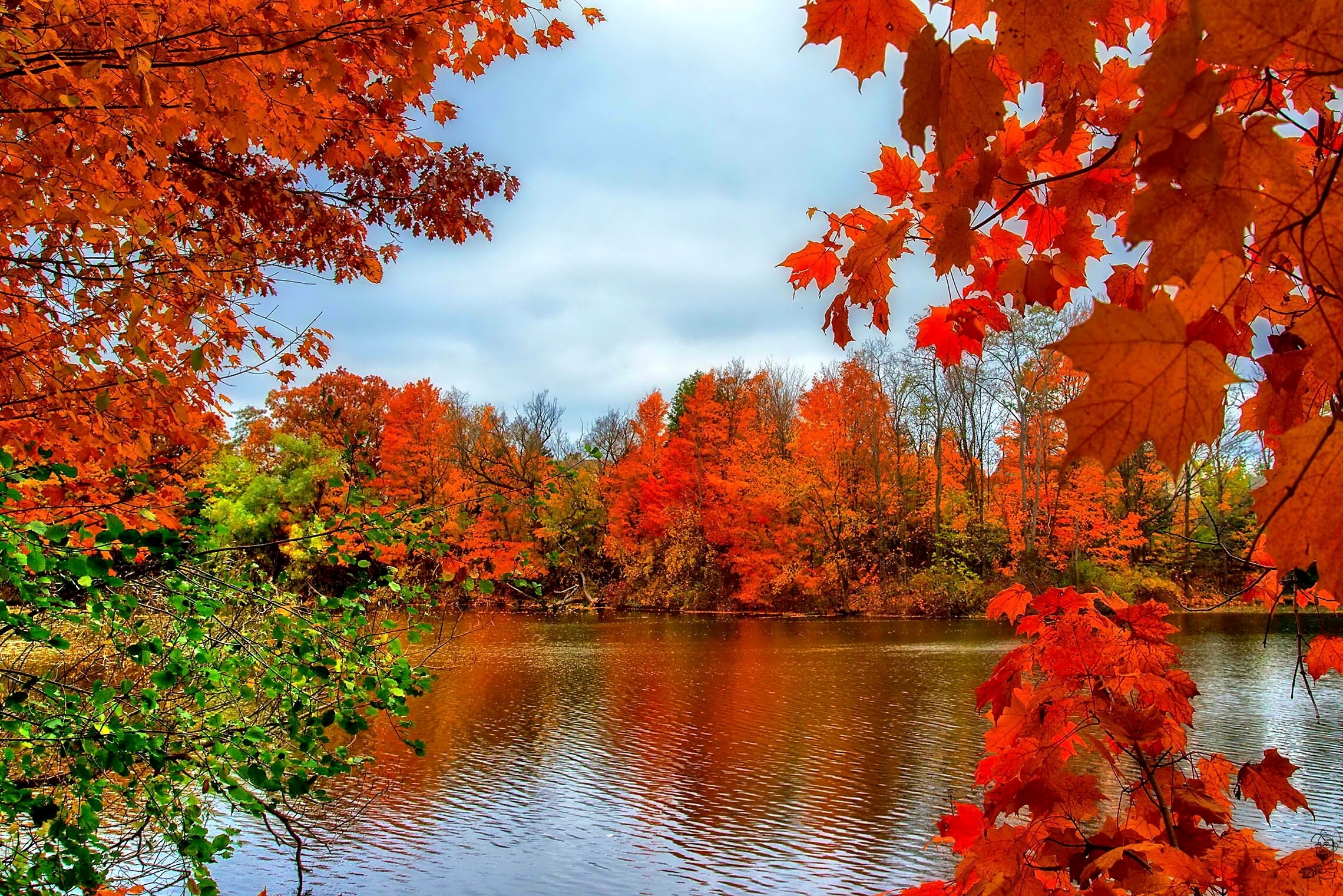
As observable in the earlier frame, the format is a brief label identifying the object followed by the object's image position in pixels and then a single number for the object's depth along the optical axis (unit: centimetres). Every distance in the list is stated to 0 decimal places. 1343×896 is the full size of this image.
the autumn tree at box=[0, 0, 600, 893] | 186
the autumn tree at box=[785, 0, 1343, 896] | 51
